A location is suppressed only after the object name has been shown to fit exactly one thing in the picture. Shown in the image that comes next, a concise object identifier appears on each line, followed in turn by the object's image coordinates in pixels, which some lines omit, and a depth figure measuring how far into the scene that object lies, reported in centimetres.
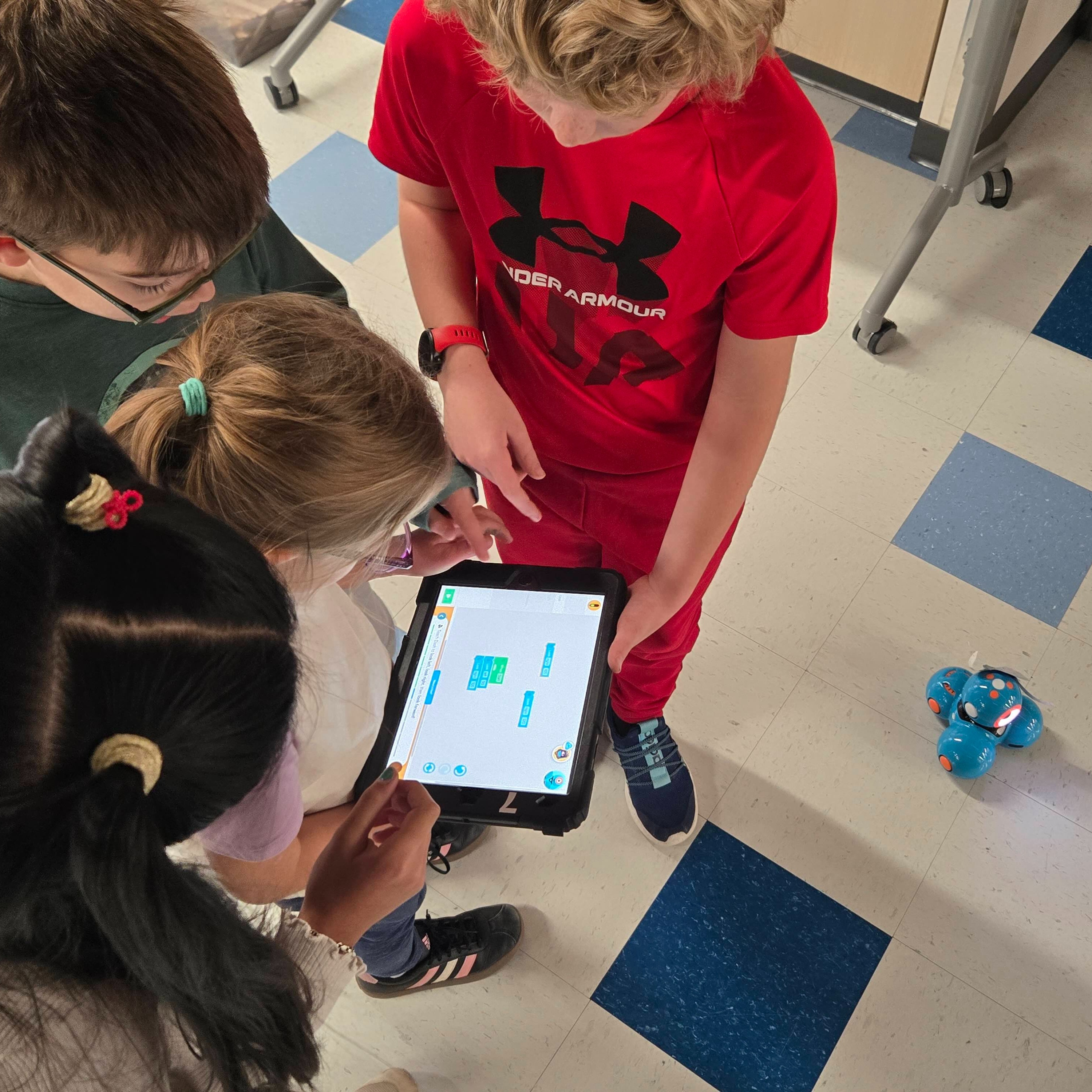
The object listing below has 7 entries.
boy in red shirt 68
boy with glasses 73
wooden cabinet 212
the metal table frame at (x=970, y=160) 168
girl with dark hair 55
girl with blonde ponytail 80
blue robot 152
